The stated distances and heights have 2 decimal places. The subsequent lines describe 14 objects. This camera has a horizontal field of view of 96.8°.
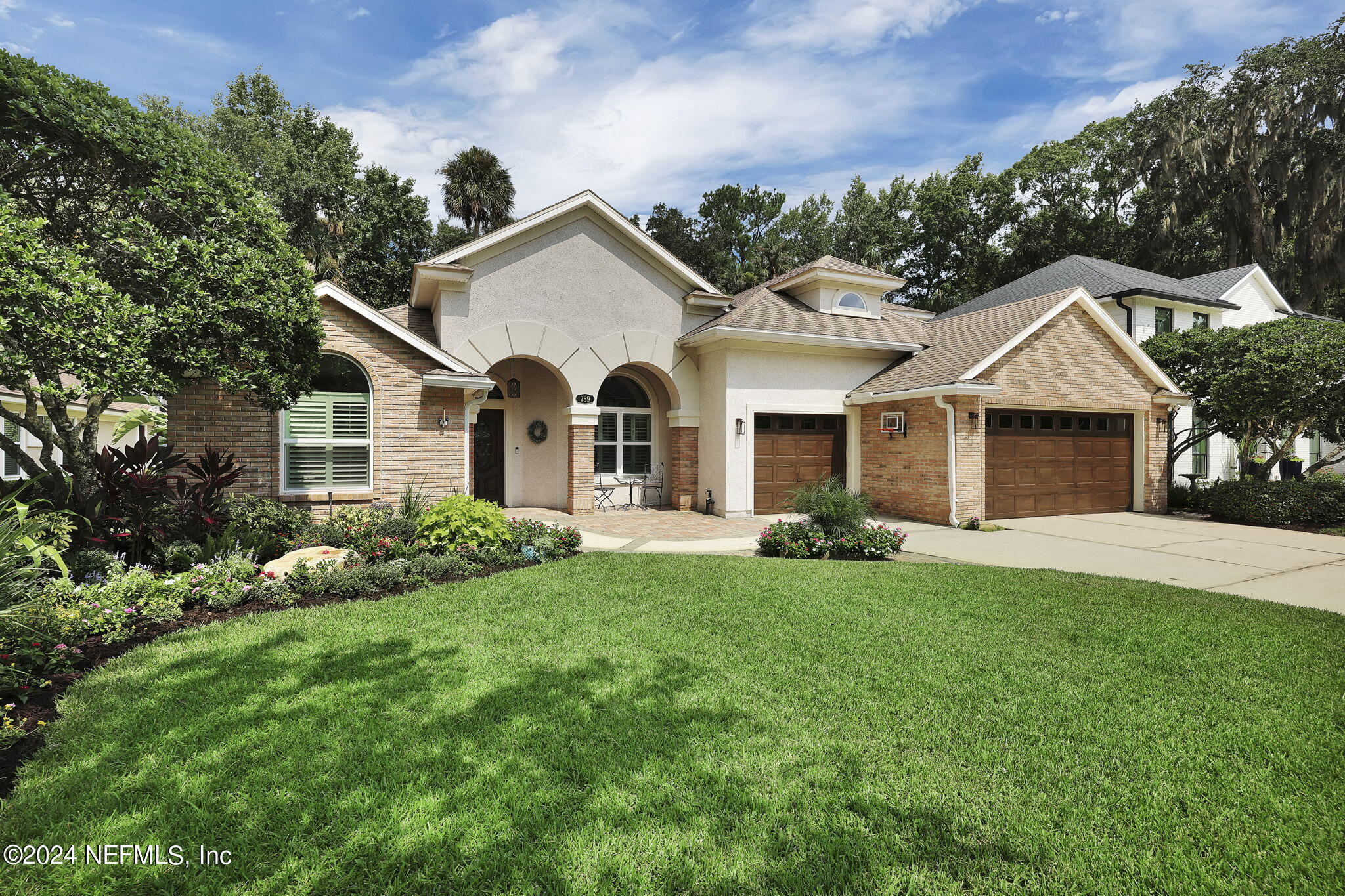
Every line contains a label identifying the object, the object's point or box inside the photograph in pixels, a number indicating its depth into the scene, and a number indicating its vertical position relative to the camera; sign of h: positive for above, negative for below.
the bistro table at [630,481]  15.61 -0.92
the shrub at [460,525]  8.38 -1.12
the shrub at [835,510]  9.48 -1.04
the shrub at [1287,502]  12.54 -1.26
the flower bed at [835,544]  9.26 -1.54
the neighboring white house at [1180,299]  19.27 +4.95
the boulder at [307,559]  7.12 -1.39
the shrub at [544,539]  8.75 -1.39
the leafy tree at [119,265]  5.86 +2.08
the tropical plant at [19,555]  4.39 -0.82
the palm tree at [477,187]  26.80 +11.79
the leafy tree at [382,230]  28.34 +10.56
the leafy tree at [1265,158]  25.47 +12.91
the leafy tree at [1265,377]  12.81 +1.53
